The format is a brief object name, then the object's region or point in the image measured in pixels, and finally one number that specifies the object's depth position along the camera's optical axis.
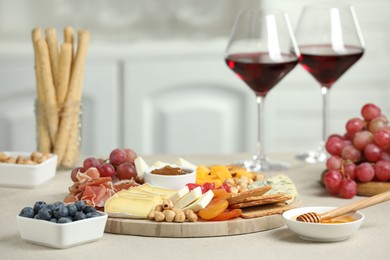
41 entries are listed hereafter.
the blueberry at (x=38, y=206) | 1.17
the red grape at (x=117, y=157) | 1.40
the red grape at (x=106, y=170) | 1.37
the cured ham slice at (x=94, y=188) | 1.26
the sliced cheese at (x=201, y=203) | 1.21
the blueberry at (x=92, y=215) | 1.16
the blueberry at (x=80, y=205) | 1.16
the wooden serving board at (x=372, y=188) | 1.39
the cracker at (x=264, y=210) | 1.22
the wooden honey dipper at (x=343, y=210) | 1.19
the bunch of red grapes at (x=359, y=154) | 1.39
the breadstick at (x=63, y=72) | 1.53
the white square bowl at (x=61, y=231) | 1.14
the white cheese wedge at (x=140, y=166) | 1.35
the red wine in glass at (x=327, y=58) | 1.59
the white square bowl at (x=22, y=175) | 1.42
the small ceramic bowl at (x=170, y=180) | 1.31
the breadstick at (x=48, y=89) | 1.52
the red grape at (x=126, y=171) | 1.37
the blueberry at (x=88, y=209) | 1.17
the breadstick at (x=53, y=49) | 1.54
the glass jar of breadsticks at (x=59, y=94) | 1.54
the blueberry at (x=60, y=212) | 1.15
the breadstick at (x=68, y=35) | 1.56
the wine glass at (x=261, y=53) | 1.50
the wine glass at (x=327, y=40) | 1.57
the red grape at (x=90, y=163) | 1.37
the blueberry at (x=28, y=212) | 1.17
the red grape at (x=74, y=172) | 1.37
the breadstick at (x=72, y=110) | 1.55
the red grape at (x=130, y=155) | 1.42
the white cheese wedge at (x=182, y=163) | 1.37
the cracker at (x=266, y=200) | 1.23
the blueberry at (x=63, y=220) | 1.14
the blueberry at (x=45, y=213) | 1.15
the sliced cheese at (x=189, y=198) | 1.22
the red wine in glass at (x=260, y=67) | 1.52
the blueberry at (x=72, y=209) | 1.15
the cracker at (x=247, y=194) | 1.22
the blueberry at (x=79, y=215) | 1.15
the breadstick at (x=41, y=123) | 1.55
